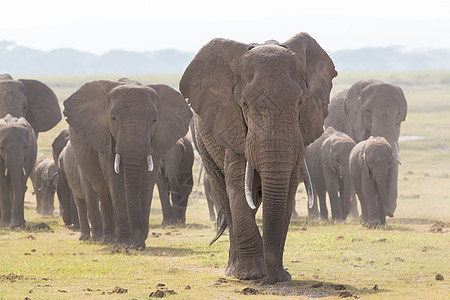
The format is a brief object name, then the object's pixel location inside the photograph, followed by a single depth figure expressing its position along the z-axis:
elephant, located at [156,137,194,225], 20.83
